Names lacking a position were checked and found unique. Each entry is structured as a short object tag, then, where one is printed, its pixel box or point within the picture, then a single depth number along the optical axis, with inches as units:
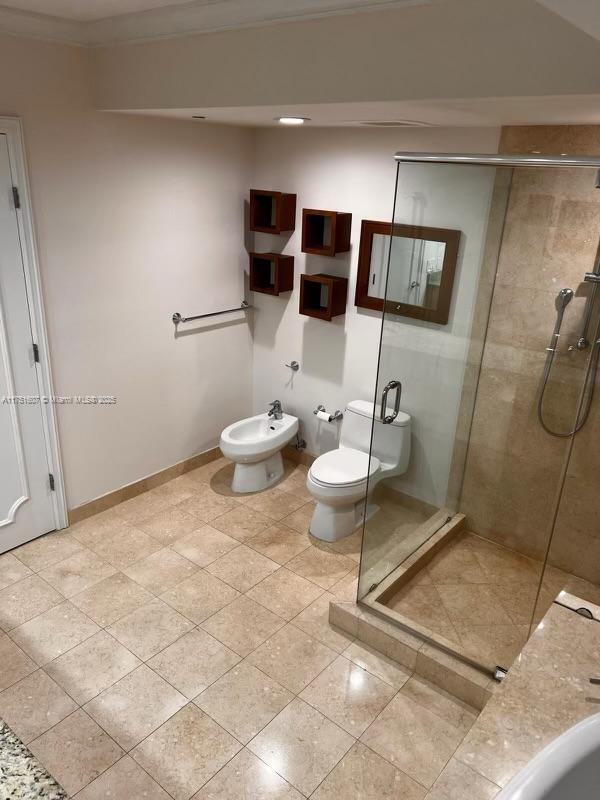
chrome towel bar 149.0
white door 113.5
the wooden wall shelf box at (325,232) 138.2
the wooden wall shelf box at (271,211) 147.6
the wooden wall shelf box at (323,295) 142.7
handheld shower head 106.6
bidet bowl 150.6
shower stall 104.1
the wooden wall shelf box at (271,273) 152.6
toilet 118.9
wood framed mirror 106.8
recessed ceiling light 112.4
